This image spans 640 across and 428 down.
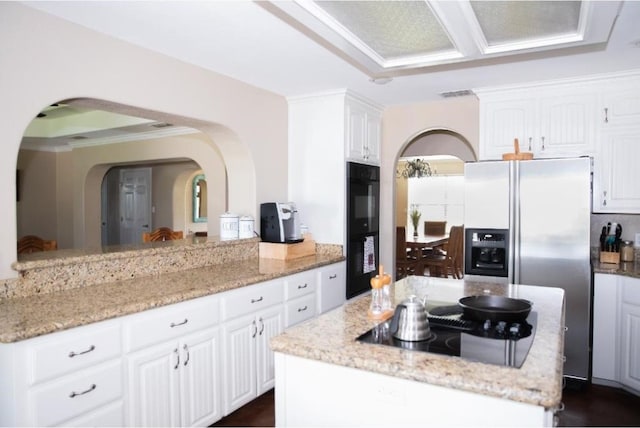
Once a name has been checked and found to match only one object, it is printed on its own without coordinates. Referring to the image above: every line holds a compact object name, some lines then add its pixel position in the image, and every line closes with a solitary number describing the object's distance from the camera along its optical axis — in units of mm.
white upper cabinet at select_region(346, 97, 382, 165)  3926
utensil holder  3312
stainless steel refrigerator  3043
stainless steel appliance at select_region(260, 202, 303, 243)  3600
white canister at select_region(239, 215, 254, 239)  3592
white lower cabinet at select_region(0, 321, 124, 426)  1641
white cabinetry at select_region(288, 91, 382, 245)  3863
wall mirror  9695
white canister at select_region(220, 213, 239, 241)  3500
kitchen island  1136
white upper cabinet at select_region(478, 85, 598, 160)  3436
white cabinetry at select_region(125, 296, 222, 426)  2070
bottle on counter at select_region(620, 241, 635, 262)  3442
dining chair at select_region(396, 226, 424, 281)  6254
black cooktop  1339
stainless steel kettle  1464
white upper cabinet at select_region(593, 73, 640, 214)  3271
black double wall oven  3939
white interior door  7895
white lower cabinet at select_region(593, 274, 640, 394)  2936
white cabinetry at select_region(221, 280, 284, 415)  2588
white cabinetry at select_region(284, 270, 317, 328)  3090
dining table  6559
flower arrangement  8344
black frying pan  1610
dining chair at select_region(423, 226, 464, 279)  6402
